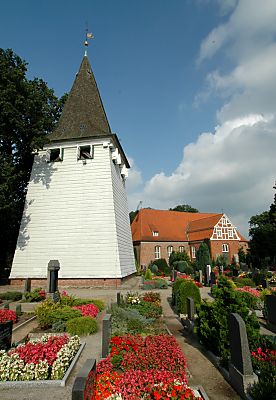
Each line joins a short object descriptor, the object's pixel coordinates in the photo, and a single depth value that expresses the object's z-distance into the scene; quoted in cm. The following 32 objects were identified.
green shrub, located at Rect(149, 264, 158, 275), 2949
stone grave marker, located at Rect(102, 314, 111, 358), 580
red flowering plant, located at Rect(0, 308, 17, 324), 886
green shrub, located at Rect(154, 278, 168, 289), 1839
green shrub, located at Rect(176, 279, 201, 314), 999
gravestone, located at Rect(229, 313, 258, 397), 434
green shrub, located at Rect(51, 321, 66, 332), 780
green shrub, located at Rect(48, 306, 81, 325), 829
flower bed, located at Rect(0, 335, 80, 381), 484
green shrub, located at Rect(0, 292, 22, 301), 1331
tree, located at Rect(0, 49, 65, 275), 1784
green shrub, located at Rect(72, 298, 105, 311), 1056
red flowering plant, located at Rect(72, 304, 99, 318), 916
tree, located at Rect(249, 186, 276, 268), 3322
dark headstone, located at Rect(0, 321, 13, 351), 604
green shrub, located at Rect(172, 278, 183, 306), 1126
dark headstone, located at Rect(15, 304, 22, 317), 978
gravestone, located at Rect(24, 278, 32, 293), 1528
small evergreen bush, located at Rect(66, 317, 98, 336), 768
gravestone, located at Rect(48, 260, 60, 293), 1181
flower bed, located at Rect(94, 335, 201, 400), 384
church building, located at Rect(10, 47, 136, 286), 1728
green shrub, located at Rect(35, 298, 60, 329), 828
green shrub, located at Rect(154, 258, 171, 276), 3034
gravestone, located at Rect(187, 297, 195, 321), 839
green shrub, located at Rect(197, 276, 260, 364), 541
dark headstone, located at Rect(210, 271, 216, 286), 1831
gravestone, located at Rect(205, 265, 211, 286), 1928
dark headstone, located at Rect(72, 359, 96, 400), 319
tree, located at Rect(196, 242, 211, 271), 2966
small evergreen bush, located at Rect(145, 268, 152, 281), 2208
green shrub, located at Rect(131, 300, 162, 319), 955
